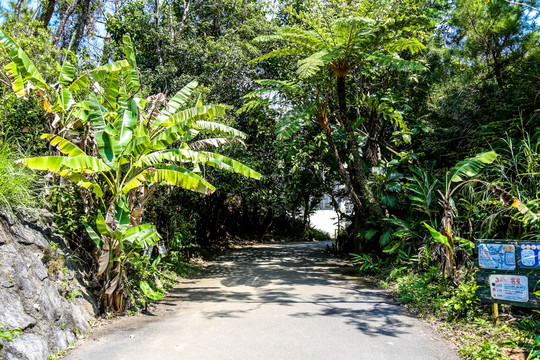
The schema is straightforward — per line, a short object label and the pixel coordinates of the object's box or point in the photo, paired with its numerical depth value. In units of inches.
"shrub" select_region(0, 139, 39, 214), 231.8
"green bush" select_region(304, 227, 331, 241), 1135.0
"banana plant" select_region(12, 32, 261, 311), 254.1
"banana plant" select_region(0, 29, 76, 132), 246.7
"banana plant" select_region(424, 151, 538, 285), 269.3
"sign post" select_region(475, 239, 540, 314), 207.0
